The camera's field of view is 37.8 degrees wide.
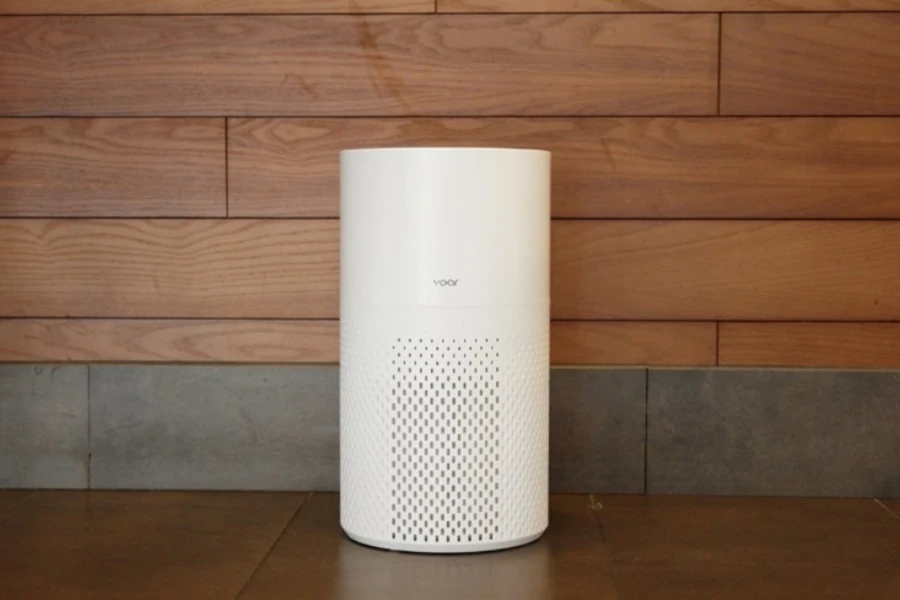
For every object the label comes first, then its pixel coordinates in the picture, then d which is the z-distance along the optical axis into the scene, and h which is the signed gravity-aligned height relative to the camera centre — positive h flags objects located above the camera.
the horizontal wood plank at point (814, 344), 2.53 -0.11
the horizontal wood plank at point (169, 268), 2.55 +0.03
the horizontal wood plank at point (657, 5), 2.49 +0.53
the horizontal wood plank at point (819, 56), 2.50 +0.44
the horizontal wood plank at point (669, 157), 2.51 +0.25
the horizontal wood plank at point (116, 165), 2.54 +0.23
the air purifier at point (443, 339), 2.08 -0.09
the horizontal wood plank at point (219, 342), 2.55 -0.11
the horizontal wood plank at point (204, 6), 2.51 +0.53
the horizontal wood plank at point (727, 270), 2.52 +0.03
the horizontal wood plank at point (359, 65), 2.51 +0.42
